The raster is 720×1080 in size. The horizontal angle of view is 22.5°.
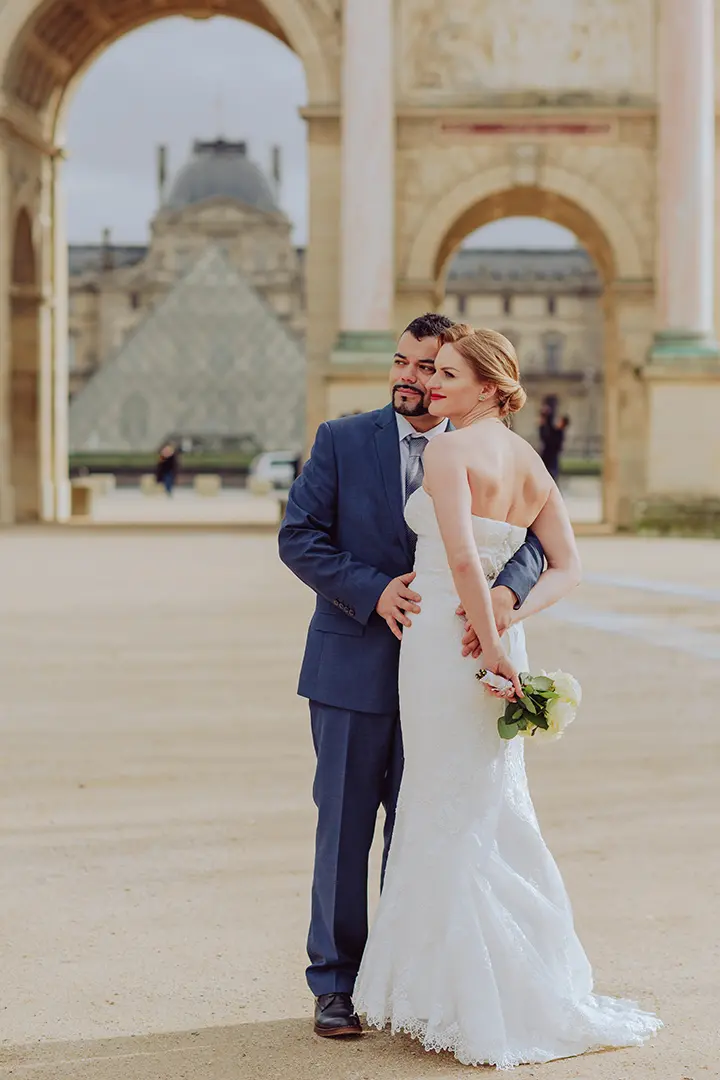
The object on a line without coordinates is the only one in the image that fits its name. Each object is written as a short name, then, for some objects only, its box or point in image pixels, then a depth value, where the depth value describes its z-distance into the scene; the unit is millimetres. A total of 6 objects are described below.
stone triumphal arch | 23828
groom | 4344
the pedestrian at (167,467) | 45781
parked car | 53781
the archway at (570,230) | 24453
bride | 4066
